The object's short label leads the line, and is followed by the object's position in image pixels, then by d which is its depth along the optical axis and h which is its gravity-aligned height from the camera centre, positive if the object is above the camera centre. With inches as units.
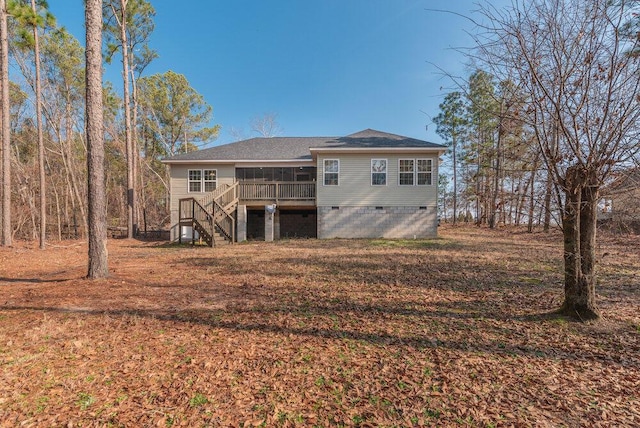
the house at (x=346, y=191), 586.2 +40.7
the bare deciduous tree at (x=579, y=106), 134.6 +50.1
